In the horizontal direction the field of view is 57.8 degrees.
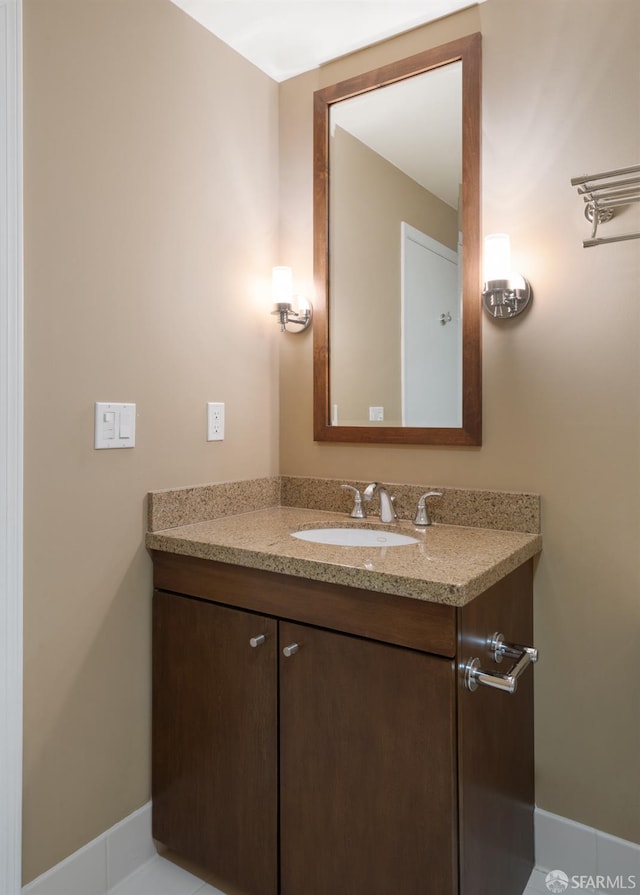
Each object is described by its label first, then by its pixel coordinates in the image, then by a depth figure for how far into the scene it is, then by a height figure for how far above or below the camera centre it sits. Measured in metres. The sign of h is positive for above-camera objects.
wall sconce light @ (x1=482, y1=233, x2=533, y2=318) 1.51 +0.42
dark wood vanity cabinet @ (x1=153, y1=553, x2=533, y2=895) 1.12 -0.65
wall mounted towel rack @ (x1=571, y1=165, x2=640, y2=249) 1.28 +0.58
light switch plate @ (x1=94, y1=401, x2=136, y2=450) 1.44 +0.05
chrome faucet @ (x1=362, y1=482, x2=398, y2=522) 1.71 -0.18
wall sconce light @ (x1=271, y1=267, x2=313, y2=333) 1.86 +0.49
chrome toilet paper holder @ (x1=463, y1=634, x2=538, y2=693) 1.10 -0.46
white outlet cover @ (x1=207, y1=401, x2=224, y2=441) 1.75 +0.07
